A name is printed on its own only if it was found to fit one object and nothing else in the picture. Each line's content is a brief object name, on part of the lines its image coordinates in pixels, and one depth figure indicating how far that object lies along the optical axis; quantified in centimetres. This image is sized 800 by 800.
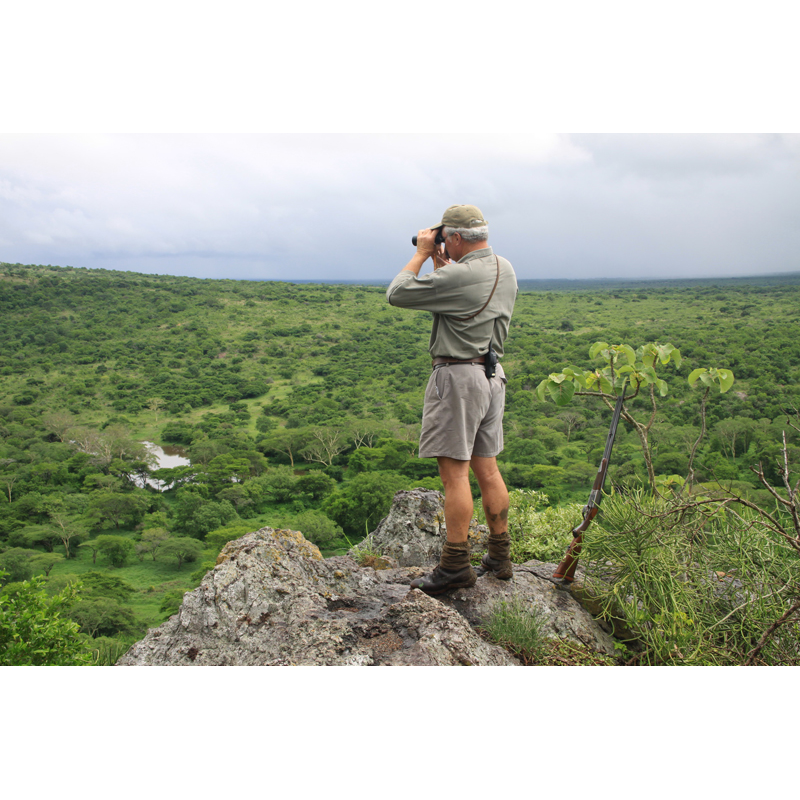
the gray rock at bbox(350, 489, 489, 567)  439
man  266
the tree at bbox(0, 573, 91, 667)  305
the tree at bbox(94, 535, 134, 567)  3425
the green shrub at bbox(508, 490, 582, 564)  410
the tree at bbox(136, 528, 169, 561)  3409
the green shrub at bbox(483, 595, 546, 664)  271
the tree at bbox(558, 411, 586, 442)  5168
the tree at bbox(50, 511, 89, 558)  3694
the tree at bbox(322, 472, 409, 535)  3369
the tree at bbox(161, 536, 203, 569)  3281
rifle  295
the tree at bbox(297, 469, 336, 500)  4097
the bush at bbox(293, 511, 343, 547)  3114
